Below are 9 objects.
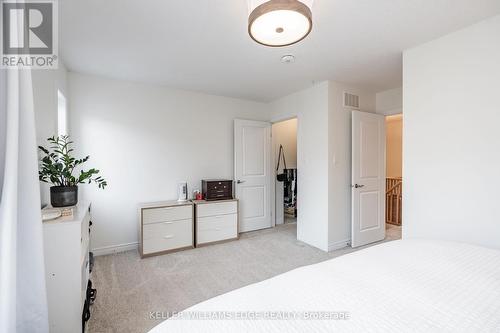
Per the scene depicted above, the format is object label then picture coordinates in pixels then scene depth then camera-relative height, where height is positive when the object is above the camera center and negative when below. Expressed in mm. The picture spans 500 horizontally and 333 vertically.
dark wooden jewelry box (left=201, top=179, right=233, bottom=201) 3520 -373
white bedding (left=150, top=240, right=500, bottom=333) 744 -511
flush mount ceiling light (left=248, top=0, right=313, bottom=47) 1163 +784
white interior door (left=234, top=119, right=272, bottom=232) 4008 -128
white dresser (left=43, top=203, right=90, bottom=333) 1402 -652
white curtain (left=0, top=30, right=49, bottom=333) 892 -206
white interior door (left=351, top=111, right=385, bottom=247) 3285 -200
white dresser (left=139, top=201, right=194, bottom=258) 2992 -828
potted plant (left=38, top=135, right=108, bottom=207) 1690 -115
